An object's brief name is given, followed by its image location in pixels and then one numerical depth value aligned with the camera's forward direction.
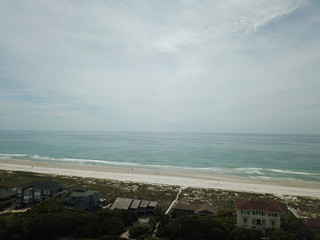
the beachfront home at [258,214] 25.17
